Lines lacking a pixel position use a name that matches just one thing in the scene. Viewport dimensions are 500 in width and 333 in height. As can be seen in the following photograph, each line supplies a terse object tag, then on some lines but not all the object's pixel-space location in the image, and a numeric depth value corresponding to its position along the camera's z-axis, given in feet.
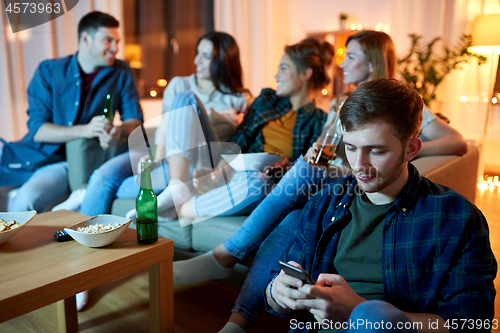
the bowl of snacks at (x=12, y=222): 3.75
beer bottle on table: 3.84
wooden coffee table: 2.96
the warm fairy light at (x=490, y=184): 8.52
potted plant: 11.55
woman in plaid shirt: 4.33
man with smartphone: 2.63
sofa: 4.84
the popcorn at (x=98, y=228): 3.72
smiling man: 6.81
